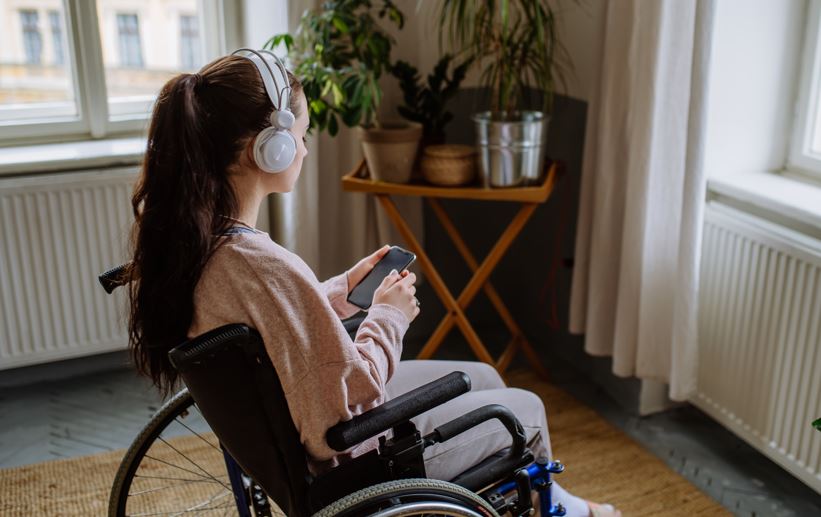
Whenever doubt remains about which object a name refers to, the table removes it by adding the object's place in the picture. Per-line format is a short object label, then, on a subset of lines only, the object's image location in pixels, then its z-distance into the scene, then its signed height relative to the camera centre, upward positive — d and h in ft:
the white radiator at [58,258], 8.57 -2.29
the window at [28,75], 9.16 -0.51
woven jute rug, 7.20 -3.87
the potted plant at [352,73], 7.59 -0.39
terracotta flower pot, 7.96 -1.11
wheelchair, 4.13 -2.15
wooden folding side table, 7.82 -2.00
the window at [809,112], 7.30 -0.70
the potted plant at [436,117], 7.93 -0.88
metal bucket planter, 7.59 -1.05
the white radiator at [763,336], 6.74 -2.49
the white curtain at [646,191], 7.06 -1.39
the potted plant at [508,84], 7.59 -0.51
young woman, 4.16 -1.10
